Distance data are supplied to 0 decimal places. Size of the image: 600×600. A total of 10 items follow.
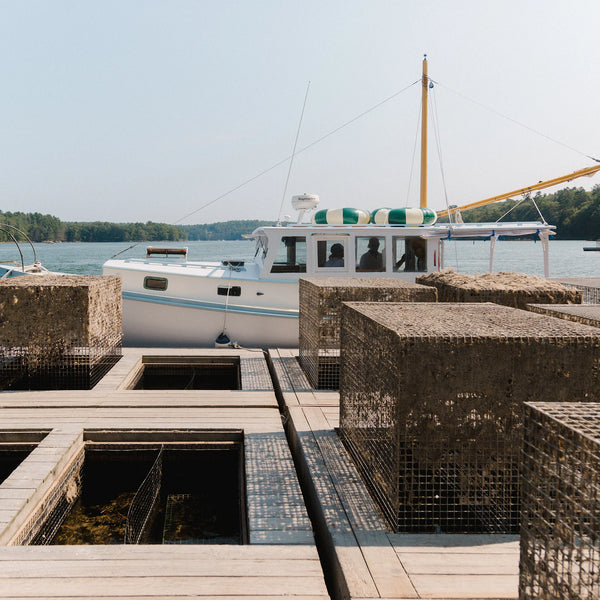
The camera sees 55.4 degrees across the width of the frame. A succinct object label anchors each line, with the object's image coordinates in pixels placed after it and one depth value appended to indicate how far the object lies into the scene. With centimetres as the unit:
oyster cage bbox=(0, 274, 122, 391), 600
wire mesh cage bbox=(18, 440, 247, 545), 412
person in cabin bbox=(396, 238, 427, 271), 1041
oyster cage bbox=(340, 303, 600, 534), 291
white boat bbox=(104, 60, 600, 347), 989
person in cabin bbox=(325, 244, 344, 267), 1022
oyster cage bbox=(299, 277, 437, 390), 609
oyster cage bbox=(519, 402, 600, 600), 171
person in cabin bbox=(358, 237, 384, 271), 1023
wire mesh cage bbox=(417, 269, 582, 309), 595
